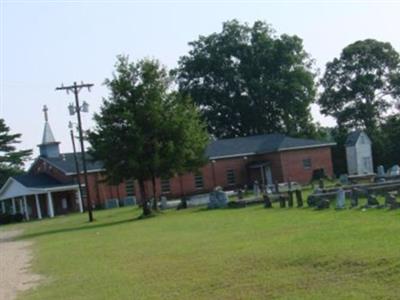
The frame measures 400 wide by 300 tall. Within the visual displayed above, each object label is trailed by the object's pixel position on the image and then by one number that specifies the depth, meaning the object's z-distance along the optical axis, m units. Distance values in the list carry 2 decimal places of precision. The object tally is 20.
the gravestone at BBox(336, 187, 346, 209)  27.47
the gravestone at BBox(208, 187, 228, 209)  41.56
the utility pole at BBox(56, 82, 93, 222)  47.22
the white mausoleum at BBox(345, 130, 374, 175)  71.00
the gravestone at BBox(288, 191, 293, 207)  33.16
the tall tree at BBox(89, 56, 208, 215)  43.34
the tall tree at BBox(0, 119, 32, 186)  83.75
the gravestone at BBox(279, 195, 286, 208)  33.60
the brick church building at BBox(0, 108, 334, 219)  66.50
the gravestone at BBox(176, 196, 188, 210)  47.66
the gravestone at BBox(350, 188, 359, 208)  27.29
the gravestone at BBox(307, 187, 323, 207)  30.48
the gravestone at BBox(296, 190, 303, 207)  32.14
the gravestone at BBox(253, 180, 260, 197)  50.04
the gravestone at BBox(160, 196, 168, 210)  49.25
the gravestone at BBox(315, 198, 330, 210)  28.48
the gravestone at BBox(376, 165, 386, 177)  51.64
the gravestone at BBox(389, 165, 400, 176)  43.56
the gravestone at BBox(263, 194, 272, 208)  35.22
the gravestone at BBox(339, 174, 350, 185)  48.59
